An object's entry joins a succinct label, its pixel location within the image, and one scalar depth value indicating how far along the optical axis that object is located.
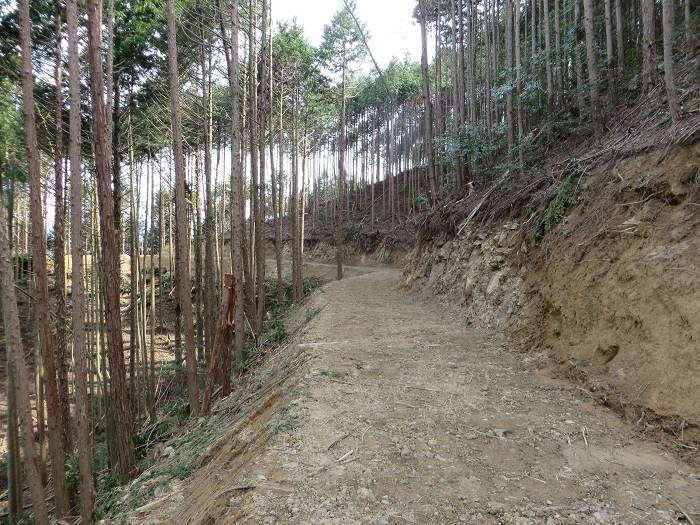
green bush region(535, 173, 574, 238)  5.14
